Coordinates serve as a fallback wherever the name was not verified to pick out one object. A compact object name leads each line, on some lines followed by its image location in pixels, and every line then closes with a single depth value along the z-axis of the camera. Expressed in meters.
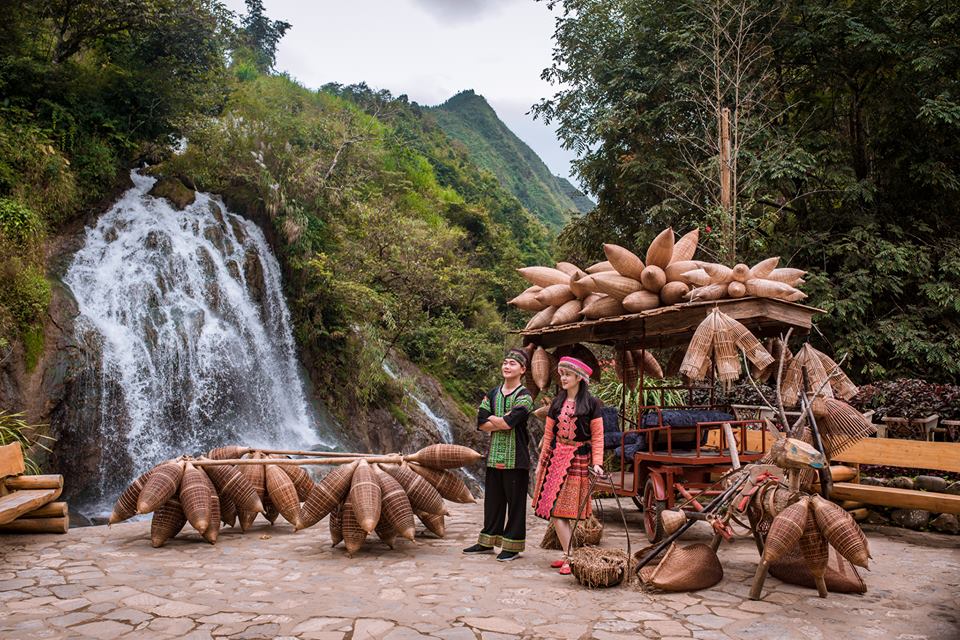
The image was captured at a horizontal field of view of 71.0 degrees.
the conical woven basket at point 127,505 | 5.90
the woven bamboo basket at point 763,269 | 5.39
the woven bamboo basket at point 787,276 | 5.54
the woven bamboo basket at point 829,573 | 4.51
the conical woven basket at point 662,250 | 5.60
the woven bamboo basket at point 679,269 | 5.61
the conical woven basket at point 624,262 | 5.68
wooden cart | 5.34
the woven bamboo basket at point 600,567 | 4.64
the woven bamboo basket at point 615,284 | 5.77
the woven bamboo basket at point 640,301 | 5.64
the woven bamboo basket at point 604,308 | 5.91
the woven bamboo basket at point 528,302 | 6.64
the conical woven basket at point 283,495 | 6.36
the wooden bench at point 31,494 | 6.13
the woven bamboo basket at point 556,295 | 6.45
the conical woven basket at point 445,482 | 6.19
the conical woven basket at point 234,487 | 6.30
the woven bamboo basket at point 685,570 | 4.54
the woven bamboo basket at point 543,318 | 6.55
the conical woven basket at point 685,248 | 5.82
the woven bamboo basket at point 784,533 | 4.09
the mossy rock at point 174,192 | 15.84
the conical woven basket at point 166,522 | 5.95
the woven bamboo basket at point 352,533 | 5.57
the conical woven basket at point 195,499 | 5.86
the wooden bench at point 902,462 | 6.04
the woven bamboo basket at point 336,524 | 5.79
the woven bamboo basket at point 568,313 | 6.23
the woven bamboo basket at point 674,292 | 5.55
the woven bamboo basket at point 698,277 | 5.43
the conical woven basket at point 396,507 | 5.62
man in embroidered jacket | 5.62
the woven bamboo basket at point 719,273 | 5.32
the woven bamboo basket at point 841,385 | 5.56
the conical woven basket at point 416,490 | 6.00
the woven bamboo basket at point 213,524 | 6.00
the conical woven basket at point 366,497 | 5.38
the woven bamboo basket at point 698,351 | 4.93
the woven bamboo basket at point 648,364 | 7.45
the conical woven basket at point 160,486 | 5.70
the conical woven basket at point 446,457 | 6.07
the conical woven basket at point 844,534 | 4.02
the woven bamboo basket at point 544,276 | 6.69
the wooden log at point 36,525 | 6.30
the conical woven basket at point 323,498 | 5.65
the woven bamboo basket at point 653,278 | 5.62
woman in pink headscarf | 5.34
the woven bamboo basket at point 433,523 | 6.35
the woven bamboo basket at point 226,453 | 6.67
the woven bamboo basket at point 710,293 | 5.26
